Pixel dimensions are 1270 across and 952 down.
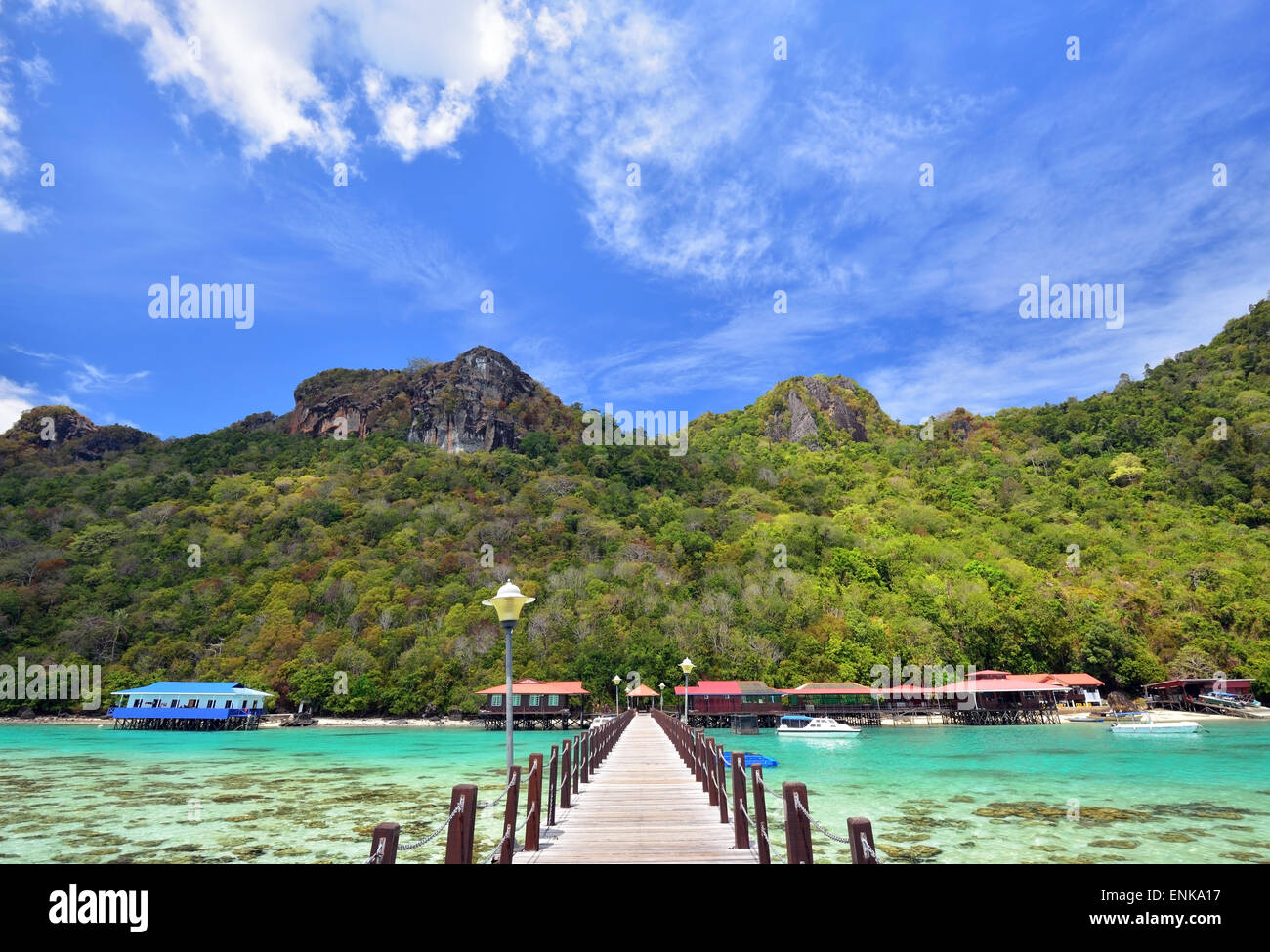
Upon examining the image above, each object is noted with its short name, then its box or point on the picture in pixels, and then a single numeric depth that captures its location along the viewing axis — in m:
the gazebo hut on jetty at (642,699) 53.53
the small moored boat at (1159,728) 43.78
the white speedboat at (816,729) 45.50
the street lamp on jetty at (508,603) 9.67
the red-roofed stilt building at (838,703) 52.88
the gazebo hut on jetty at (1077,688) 55.69
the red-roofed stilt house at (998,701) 52.12
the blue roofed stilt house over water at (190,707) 53.31
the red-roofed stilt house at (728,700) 50.81
